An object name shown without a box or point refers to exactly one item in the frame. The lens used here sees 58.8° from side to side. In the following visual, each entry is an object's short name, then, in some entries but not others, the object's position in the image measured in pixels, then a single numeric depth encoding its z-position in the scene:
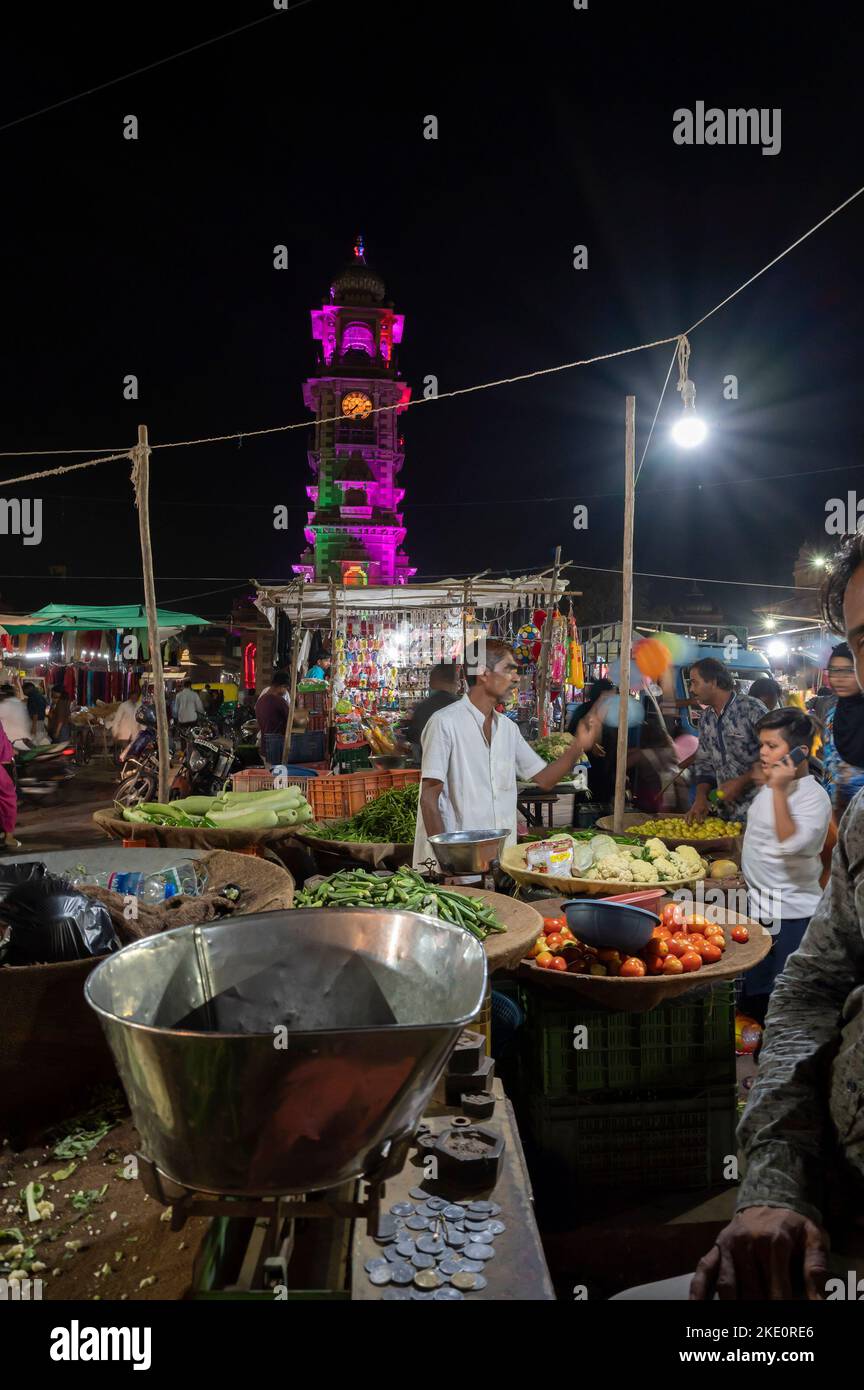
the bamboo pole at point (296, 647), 13.29
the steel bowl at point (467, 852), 3.44
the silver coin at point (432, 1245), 1.56
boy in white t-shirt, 4.42
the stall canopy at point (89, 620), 15.31
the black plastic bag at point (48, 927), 2.38
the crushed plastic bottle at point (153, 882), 3.66
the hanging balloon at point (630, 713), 7.68
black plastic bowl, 3.05
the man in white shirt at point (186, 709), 14.24
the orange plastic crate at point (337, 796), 8.34
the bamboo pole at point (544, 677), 12.37
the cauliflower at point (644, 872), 4.25
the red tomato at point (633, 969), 3.09
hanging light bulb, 5.88
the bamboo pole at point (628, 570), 5.80
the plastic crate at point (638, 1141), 3.23
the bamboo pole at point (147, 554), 7.14
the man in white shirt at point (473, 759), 4.52
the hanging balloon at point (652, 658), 9.96
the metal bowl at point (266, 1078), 1.00
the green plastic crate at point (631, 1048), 3.24
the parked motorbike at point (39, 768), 13.09
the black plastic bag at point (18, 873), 2.95
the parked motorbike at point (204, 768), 11.46
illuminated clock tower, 53.47
